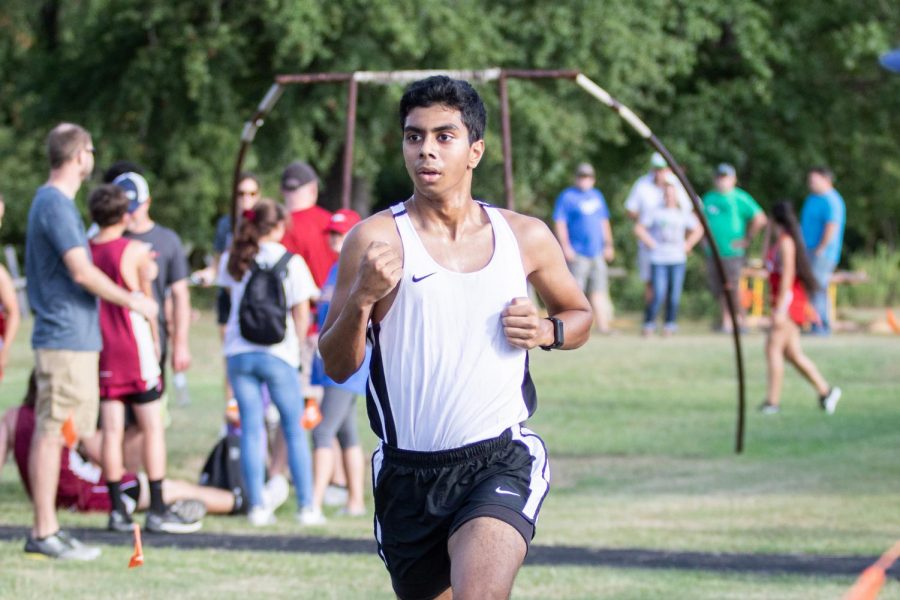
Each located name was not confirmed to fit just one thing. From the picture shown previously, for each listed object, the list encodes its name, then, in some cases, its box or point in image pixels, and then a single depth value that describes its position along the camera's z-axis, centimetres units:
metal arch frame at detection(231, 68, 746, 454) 2212
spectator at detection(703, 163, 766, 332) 3928
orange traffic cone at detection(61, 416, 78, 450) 1591
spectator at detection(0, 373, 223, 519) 1817
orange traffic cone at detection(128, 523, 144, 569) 1272
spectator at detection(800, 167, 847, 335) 3562
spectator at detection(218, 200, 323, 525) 1806
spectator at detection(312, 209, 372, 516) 1887
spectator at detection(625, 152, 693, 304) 3853
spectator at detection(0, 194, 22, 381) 1767
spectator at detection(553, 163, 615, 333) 3903
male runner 937
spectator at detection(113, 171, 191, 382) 1909
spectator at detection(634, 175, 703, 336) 3803
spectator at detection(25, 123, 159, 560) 1571
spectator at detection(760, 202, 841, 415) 2761
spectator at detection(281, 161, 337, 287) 2002
